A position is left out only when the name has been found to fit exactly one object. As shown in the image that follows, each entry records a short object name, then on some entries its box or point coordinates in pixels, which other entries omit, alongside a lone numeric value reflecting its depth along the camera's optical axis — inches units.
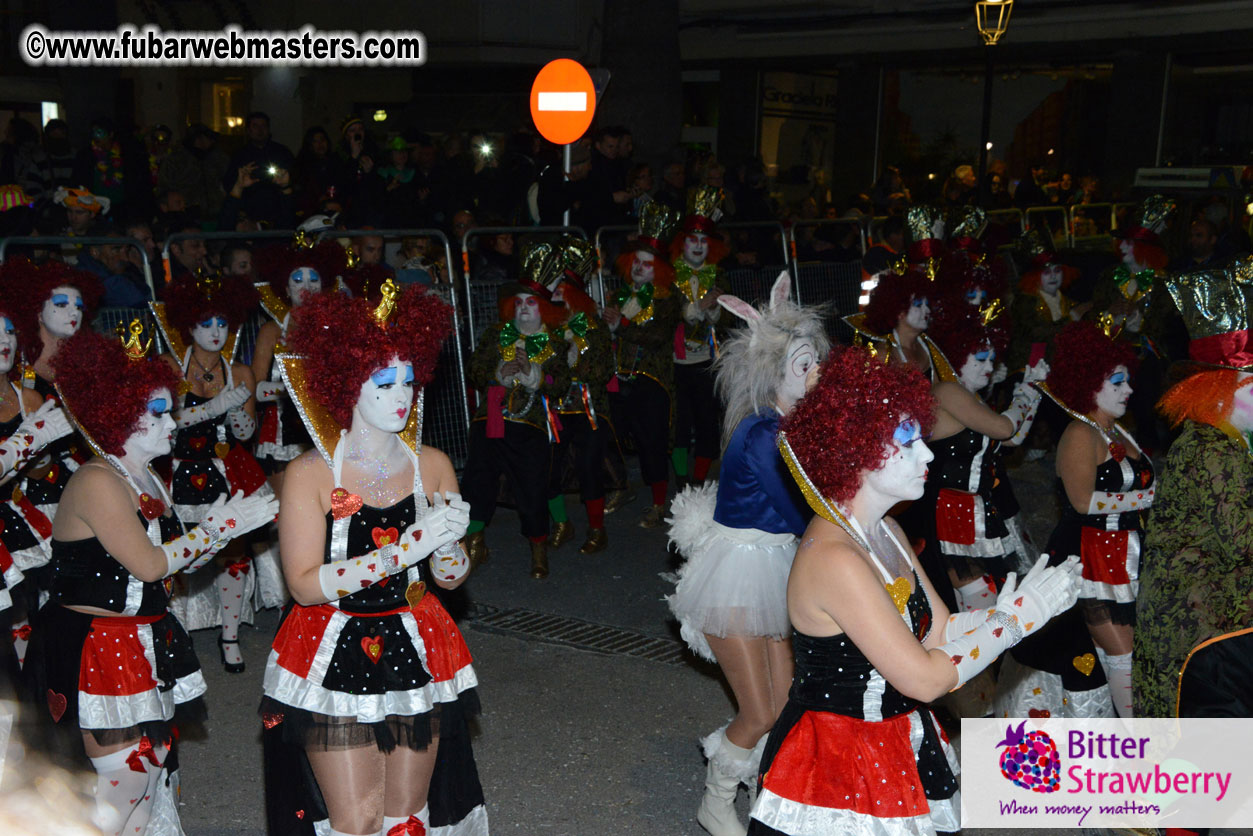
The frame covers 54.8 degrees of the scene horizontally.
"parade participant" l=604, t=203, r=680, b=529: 346.6
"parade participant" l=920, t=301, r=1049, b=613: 222.7
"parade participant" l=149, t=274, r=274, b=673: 244.2
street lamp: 542.9
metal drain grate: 258.5
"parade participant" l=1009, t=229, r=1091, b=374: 387.2
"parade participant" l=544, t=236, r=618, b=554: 310.8
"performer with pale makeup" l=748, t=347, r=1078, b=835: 124.4
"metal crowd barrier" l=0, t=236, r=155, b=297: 276.2
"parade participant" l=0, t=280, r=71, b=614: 195.2
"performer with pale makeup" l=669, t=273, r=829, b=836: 175.9
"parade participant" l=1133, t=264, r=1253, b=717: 156.3
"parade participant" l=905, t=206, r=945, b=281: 293.6
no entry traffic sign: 452.4
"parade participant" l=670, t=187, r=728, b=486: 351.9
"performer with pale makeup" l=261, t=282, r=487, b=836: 143.8
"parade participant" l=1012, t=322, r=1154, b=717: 196.4
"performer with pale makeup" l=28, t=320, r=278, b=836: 158.6
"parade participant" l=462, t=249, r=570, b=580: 301.4
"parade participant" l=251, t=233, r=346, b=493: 275.9
